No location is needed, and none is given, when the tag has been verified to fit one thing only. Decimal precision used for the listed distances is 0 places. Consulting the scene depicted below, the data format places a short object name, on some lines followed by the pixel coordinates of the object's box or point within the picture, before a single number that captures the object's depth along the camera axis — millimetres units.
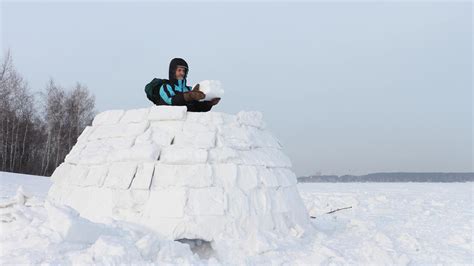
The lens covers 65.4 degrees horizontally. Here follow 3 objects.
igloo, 3746
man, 4590
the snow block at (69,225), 2842
